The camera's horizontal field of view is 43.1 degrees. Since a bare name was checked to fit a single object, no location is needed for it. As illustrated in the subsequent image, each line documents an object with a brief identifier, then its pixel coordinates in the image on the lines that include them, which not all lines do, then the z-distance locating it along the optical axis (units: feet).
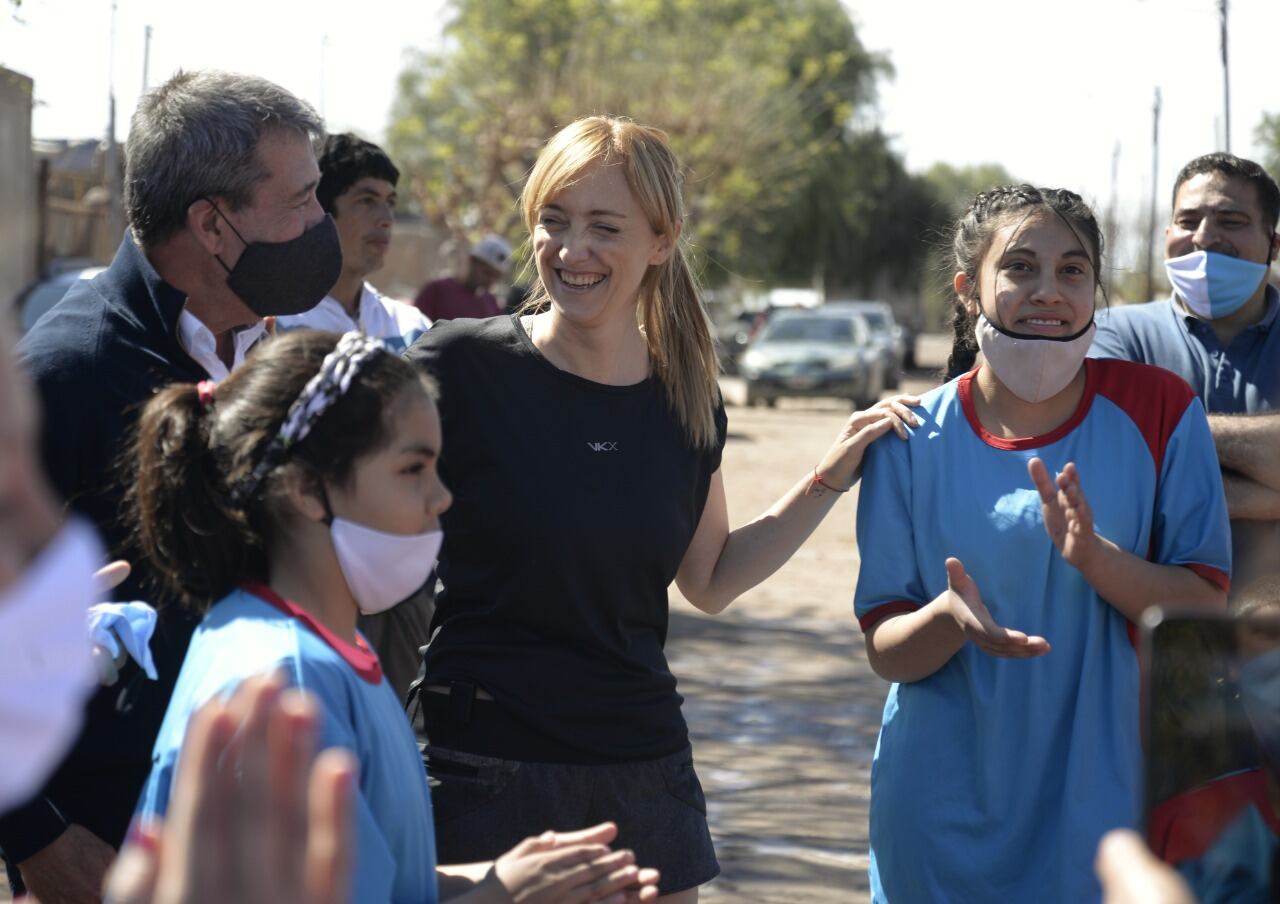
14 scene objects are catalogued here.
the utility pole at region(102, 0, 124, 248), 44.13
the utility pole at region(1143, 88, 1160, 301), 80.53
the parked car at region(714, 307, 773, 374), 120.50
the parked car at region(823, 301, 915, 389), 104.83
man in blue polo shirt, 12.99
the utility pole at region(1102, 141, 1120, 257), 115.03
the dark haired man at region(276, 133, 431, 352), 19.22
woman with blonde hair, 10.48
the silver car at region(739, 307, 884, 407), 89.76
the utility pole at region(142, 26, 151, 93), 44.01
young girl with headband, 7.58
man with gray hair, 9.50
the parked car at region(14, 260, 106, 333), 41.14
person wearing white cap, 30.71
